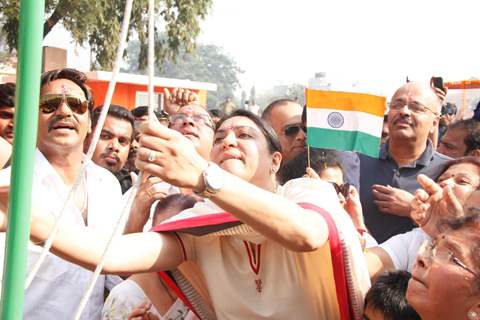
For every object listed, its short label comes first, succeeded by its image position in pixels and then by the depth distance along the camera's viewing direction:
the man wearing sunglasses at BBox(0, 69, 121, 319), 2.44
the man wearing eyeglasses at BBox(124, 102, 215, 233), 2.54
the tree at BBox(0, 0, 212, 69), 12.62
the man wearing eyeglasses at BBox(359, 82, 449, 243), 3.41
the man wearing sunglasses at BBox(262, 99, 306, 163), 3.81
